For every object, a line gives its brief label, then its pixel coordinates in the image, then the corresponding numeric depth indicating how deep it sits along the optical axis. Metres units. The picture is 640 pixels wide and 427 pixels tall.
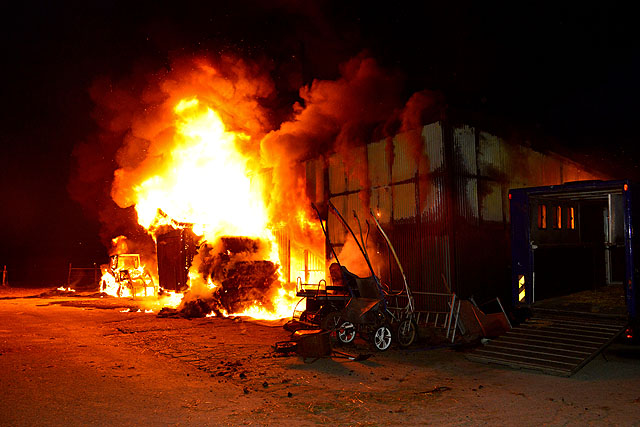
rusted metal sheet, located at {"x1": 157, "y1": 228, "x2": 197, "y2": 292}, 21.27
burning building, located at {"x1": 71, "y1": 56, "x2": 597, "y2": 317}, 12.63
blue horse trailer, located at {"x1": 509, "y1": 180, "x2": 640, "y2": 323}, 9.21
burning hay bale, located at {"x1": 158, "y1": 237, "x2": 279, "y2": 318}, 15.16
